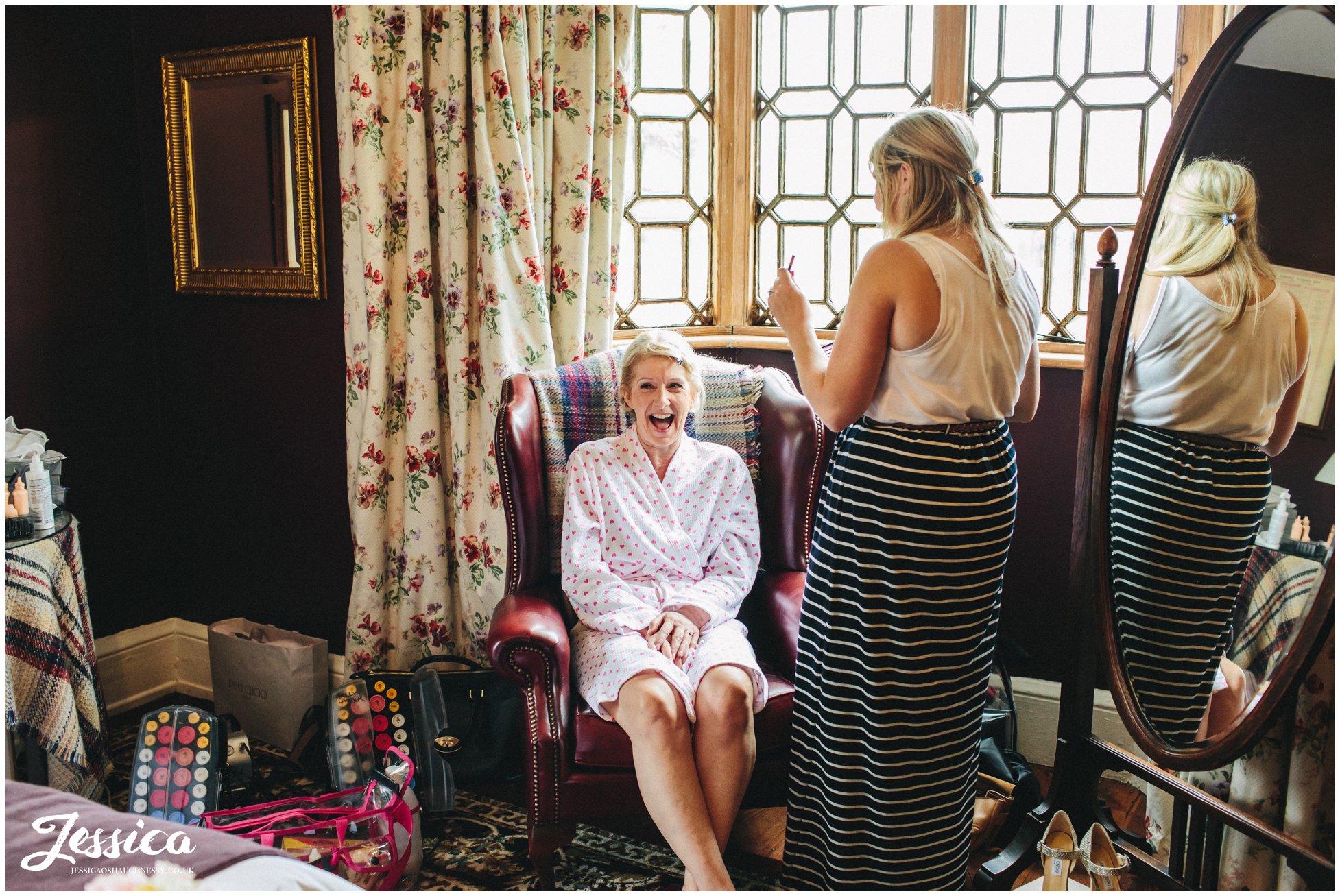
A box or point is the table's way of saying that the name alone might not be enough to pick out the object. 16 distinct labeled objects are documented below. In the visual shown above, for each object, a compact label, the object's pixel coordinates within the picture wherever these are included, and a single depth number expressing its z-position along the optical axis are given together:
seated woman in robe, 1.92
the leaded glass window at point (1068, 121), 2.59
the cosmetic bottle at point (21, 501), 2.32
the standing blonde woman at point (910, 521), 1.73
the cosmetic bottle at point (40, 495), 2.36
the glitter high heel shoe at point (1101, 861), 1.83
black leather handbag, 2.49
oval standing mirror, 1.50
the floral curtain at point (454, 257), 2.55
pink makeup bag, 1.98
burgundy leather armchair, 2.00
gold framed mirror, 2.81
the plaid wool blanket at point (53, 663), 2.22
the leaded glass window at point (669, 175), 2.99
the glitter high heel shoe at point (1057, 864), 1.85
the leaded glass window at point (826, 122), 2.85
